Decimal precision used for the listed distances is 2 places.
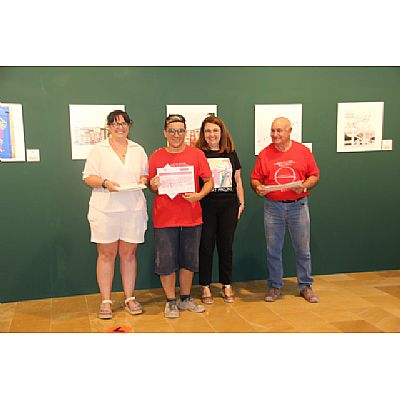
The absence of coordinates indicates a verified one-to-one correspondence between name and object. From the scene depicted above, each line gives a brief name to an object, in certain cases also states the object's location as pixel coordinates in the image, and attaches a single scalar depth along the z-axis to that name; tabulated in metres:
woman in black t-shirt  3.62
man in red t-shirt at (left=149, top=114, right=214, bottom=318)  3.30
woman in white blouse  3.25
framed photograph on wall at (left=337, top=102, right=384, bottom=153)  4.45
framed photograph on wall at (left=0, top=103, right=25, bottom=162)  3.70
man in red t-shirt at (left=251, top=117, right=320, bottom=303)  3.58
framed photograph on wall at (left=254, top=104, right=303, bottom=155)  4.27
